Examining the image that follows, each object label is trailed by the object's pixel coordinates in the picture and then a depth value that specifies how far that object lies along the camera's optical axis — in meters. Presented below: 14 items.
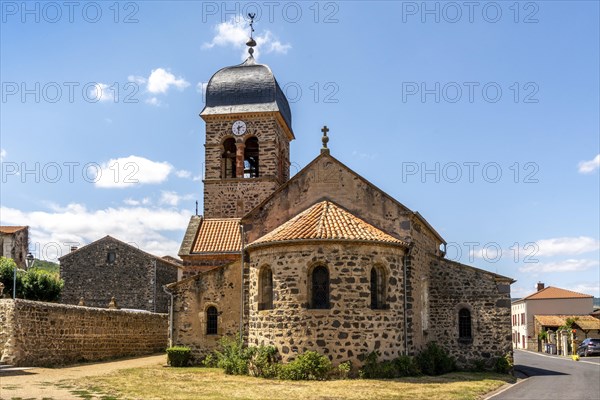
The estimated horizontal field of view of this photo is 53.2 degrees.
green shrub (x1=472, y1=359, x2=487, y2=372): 22.38
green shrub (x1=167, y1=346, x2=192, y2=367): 22.30
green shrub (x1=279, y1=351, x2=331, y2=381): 17.53
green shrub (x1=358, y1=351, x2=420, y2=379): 17.77
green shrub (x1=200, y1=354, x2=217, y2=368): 22.37
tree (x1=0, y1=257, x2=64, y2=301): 36.81
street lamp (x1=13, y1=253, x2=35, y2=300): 26.51
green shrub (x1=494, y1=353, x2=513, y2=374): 22.05
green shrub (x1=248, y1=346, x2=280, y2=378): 18.28
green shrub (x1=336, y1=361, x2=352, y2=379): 17.61
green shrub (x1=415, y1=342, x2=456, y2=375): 20.20
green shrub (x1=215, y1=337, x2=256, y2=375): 19.44
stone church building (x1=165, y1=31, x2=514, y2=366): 18.23
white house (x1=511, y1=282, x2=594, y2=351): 60.22
